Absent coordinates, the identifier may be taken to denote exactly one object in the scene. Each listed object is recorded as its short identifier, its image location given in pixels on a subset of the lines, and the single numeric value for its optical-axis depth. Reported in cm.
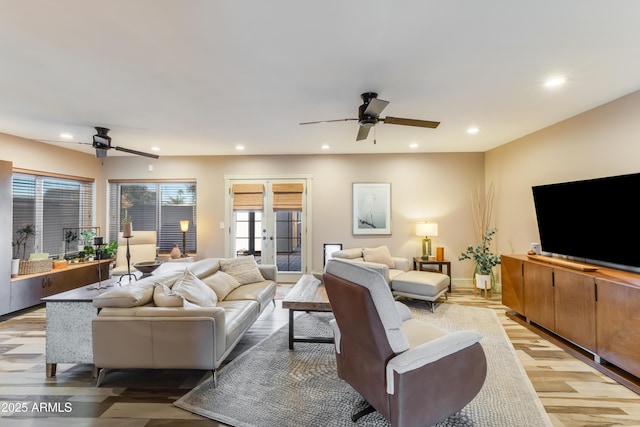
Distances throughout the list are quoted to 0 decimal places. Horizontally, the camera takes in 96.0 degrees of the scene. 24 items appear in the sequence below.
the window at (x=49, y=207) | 452
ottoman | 415
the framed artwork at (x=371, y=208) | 568
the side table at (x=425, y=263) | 505
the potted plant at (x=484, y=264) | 477
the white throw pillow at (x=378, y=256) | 497
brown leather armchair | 165
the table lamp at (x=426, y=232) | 523
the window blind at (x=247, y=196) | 580
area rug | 199
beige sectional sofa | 228
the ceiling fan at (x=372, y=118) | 277
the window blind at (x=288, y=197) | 575
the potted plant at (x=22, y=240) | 443
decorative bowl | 303
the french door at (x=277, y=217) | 577
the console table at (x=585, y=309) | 239
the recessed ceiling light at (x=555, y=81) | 255
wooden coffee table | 292
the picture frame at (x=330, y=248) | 564
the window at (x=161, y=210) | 594
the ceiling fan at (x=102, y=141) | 382
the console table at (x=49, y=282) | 397
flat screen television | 264
